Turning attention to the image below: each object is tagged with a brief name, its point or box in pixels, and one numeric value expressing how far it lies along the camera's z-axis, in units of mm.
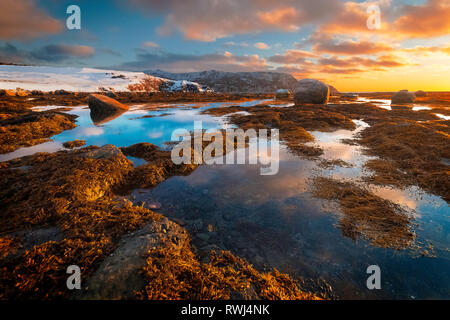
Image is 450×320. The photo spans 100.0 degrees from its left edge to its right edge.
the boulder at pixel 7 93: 40775
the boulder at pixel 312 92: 32719
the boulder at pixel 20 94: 44500
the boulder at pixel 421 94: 64825
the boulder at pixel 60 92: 57991
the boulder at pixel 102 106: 24309
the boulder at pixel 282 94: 58544
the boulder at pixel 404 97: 40969
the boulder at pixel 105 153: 7461
